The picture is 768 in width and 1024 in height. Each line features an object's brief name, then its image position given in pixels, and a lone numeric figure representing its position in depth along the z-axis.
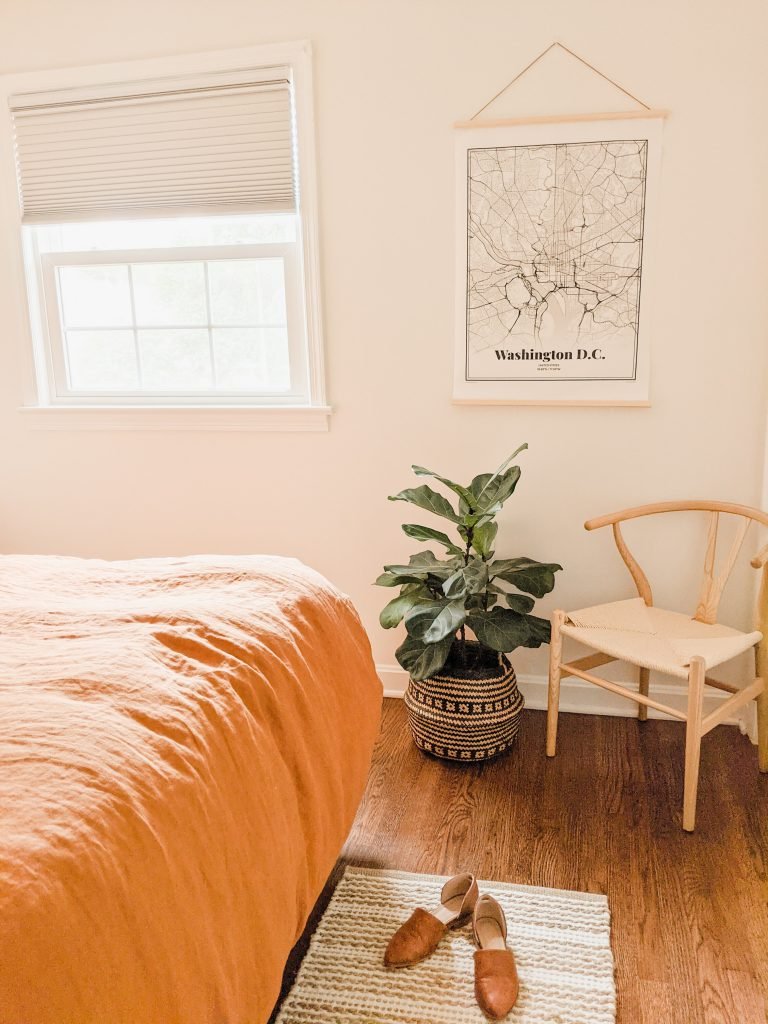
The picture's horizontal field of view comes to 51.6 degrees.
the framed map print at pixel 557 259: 2.38
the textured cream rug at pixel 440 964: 1.49
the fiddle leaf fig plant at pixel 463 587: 2.23
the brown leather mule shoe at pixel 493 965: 1.48
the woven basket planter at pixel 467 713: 2.30
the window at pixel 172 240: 2.63
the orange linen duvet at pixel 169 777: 0.86
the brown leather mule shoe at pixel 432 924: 1.60
